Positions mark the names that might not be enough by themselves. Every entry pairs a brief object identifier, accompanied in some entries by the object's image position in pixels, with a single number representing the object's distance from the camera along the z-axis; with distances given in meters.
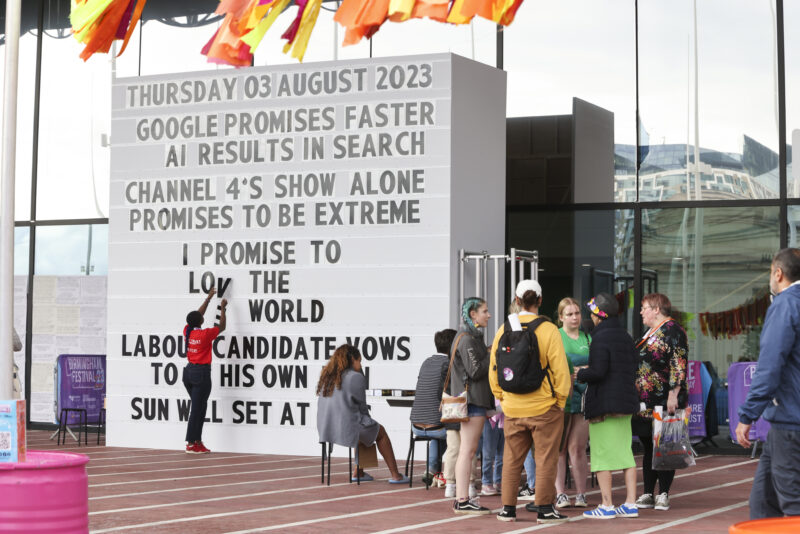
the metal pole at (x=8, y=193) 6.88
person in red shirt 14.61
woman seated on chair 11.86
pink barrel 5.74
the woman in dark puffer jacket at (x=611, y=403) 9.66
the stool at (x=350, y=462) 11.84
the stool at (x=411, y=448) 11.45
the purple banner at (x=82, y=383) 16.31
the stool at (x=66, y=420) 15.98
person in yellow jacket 9.30
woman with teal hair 10.11
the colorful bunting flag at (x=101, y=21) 8.07
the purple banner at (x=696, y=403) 14.76
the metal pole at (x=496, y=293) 13.88
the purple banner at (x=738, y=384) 14.27
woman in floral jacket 9.89
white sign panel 14.20
